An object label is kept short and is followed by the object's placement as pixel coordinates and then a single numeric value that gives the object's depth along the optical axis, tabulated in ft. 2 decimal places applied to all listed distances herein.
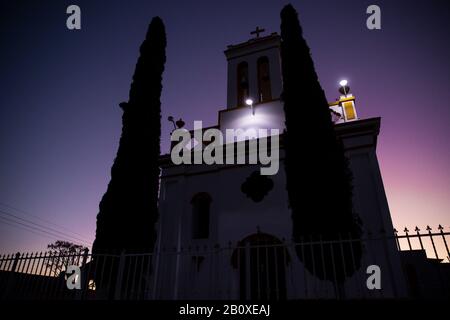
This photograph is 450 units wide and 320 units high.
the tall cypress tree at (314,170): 28.40
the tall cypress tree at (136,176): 35.81
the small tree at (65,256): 26.35
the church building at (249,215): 33.65
